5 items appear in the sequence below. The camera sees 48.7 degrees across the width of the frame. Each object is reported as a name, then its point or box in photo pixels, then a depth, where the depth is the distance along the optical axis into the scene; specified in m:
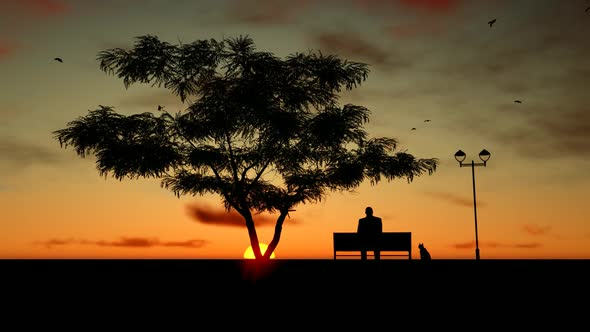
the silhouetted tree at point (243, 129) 24.98
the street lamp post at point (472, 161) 31.47
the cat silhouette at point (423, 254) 21.62
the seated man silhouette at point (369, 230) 21.22
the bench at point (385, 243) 22.27
